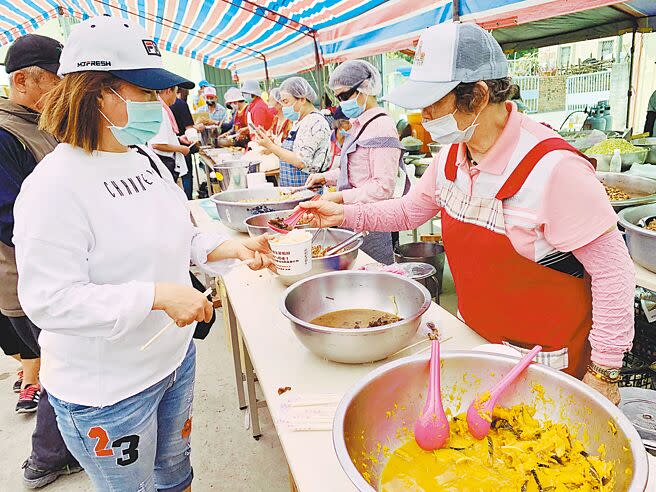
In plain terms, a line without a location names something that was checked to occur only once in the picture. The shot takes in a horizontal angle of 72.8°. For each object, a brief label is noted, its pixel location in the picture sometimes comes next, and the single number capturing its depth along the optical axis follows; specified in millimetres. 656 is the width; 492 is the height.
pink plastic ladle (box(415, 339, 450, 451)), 1003
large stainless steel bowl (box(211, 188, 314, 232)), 2742
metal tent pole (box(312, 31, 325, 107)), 6232
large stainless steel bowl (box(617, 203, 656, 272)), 1804
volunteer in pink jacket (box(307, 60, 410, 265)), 2703
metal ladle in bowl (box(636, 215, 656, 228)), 1948
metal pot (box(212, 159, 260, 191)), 3990
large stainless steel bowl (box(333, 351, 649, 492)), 839
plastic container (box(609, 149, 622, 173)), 3049
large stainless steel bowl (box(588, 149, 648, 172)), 3113
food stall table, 1024
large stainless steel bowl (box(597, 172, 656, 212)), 2633
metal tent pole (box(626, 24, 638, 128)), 5989
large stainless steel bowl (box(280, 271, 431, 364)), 1271
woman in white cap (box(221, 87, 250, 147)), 8219
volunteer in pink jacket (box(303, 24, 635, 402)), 1239
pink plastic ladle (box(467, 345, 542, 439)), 1014
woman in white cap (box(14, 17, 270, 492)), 1103
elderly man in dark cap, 1982
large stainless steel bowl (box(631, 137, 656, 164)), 3468
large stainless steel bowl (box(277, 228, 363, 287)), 1916
